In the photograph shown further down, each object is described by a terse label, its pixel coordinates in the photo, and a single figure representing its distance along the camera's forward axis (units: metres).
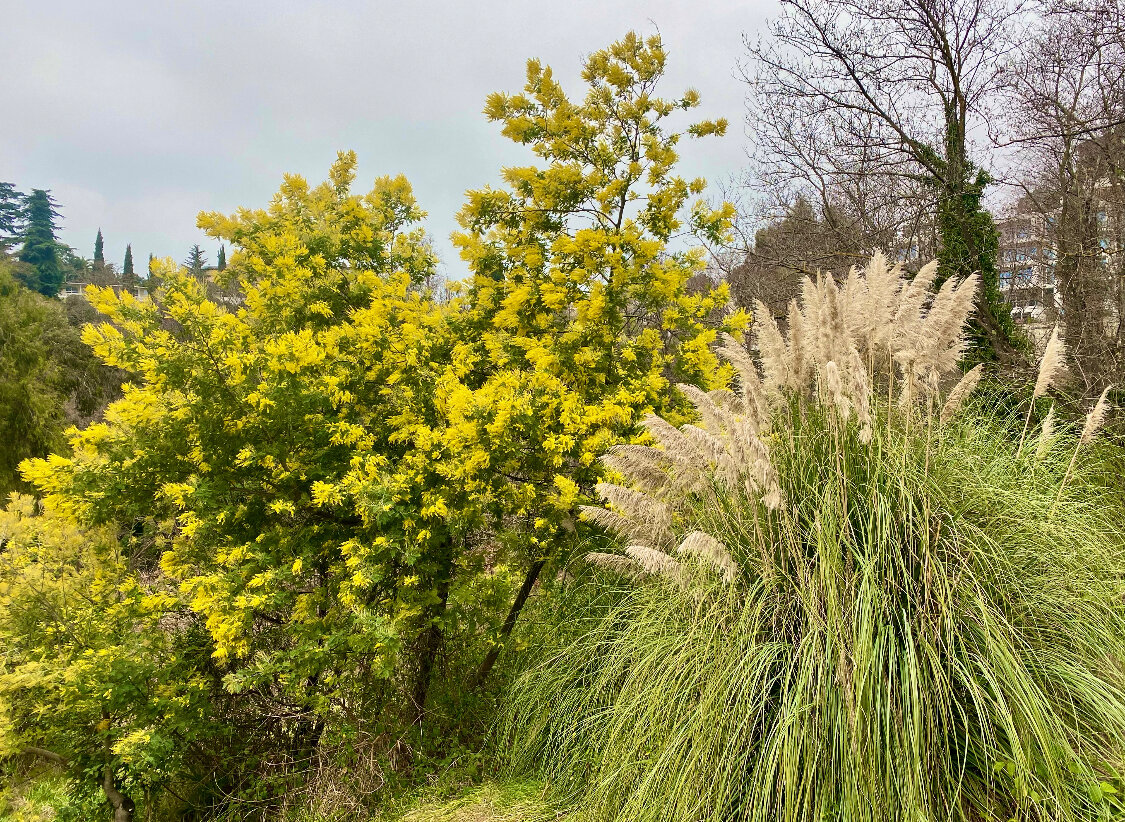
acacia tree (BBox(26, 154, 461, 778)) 3.83
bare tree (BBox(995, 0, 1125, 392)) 5.74
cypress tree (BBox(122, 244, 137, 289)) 52.39
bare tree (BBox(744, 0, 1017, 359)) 7.33
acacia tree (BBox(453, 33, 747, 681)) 4.07
